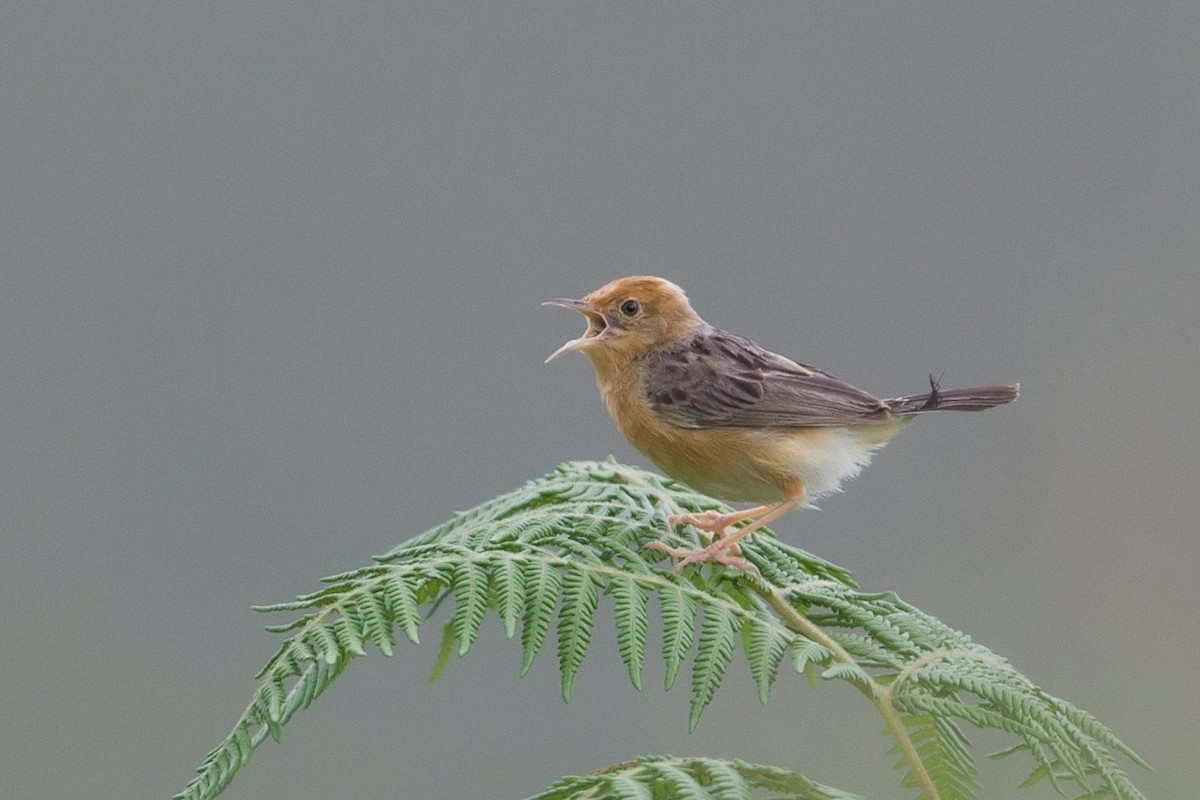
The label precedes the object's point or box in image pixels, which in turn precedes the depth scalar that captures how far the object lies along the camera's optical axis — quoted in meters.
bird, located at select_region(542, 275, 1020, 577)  7.48
